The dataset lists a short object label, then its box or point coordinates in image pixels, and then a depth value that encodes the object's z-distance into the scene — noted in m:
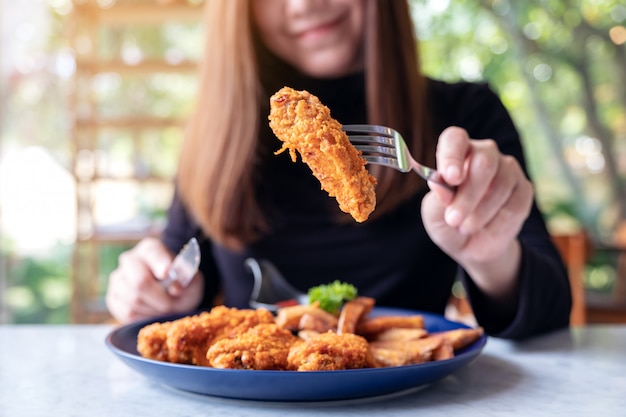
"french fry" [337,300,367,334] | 0.96
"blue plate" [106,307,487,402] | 0.72
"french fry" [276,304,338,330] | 0.98
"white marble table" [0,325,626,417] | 0.78
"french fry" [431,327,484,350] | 0.94
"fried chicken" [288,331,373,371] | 0.78
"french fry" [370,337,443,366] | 0.84
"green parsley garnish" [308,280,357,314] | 1.07
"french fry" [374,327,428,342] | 0.95
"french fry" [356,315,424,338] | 1.01
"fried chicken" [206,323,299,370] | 0.79
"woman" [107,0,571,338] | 1.52
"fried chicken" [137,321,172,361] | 0.88
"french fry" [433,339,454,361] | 0.88
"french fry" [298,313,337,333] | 0.97
